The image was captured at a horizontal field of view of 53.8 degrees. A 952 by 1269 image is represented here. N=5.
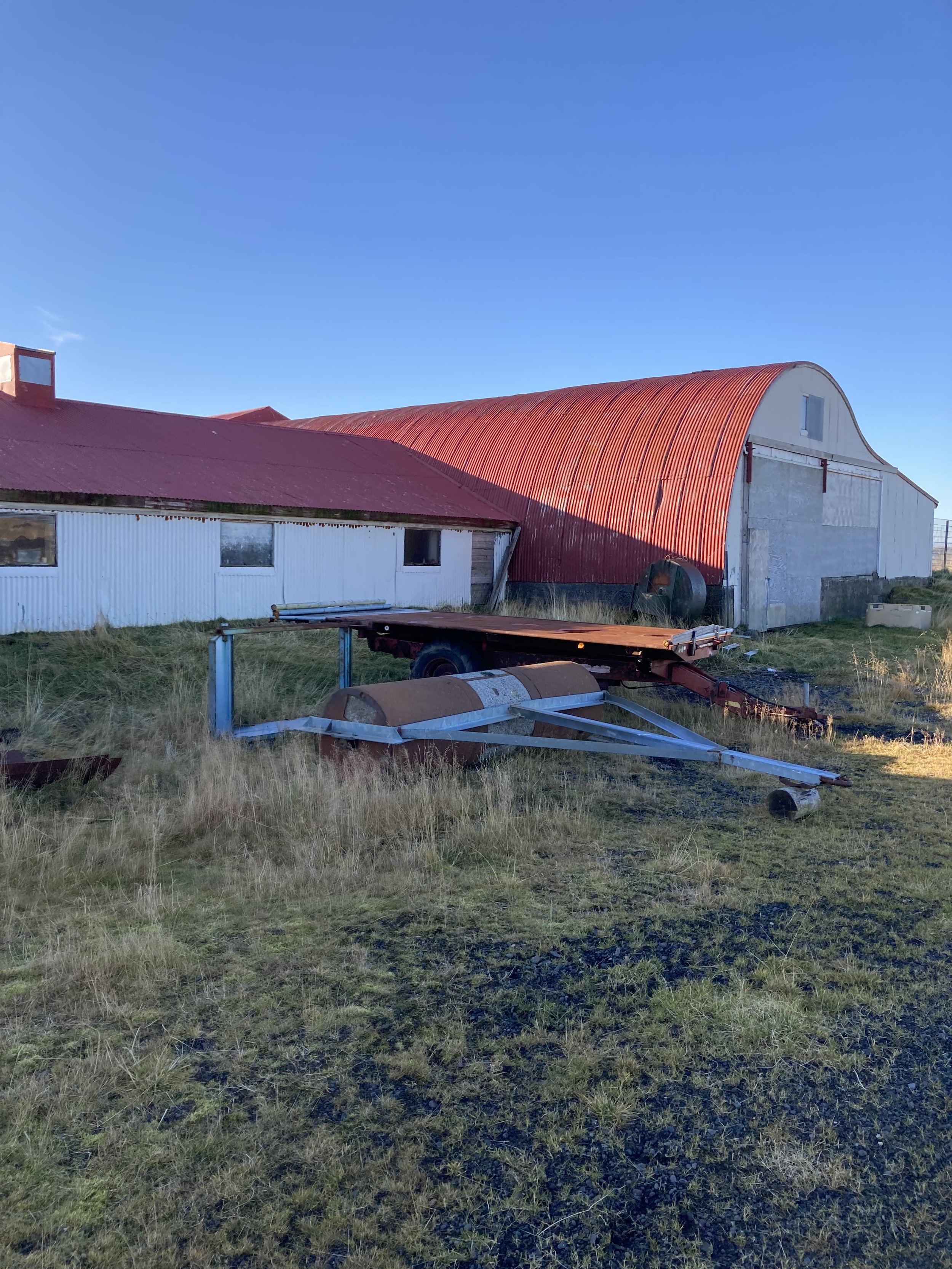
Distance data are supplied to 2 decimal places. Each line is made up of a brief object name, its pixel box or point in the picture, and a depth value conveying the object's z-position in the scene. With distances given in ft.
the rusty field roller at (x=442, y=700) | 25.08
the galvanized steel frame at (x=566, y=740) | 22.08
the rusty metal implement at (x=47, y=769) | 23.99
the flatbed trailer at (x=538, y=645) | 28.99
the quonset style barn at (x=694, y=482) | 67.56
